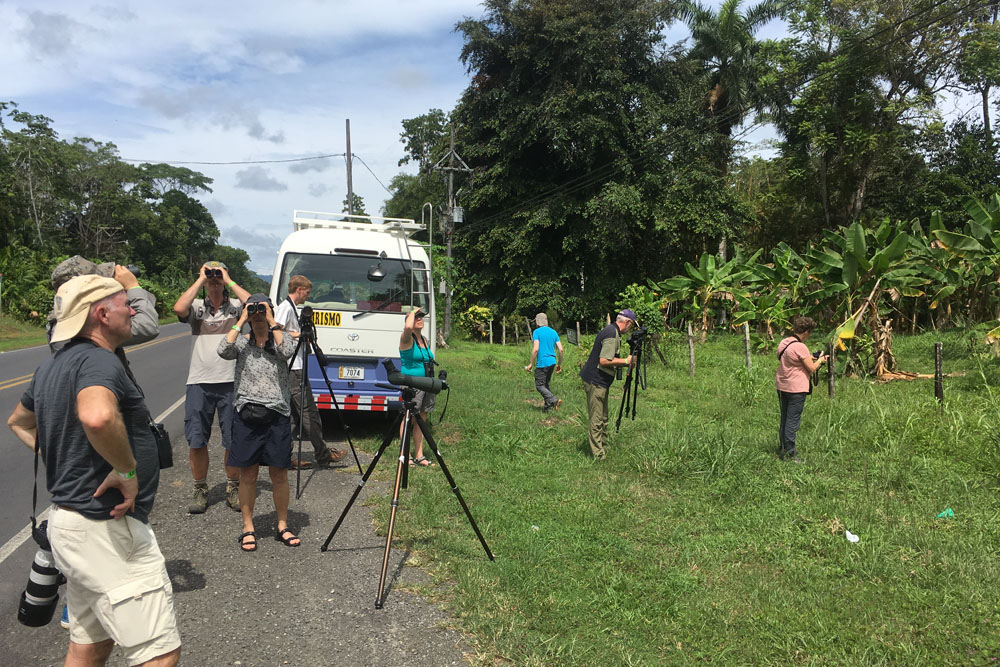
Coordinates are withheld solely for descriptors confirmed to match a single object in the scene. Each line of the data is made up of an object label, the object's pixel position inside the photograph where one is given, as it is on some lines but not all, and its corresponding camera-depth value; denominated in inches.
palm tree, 1153.4
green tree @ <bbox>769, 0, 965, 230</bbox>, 1027.9
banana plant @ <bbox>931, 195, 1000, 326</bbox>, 471.8
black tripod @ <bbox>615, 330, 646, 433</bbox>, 302.1
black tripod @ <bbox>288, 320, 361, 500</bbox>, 235.8
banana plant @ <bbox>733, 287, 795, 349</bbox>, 552.4
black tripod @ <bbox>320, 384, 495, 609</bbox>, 171.5
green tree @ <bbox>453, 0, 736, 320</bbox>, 1032.2
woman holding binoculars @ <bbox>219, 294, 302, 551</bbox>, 187.9
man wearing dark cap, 283.6
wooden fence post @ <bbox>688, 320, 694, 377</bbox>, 592.4
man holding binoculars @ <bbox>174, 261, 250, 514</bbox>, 218.1
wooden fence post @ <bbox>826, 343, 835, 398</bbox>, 426.1
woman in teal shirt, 271.0
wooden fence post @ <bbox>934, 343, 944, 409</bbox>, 377.1
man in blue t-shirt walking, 432.5
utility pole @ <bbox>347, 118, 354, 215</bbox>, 1254.1
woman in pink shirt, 282.0
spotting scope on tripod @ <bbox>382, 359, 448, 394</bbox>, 169.9
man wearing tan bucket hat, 99.0
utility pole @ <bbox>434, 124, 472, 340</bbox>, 1090.1
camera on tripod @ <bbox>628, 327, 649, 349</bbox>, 293.1
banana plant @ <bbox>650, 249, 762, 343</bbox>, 681.6
